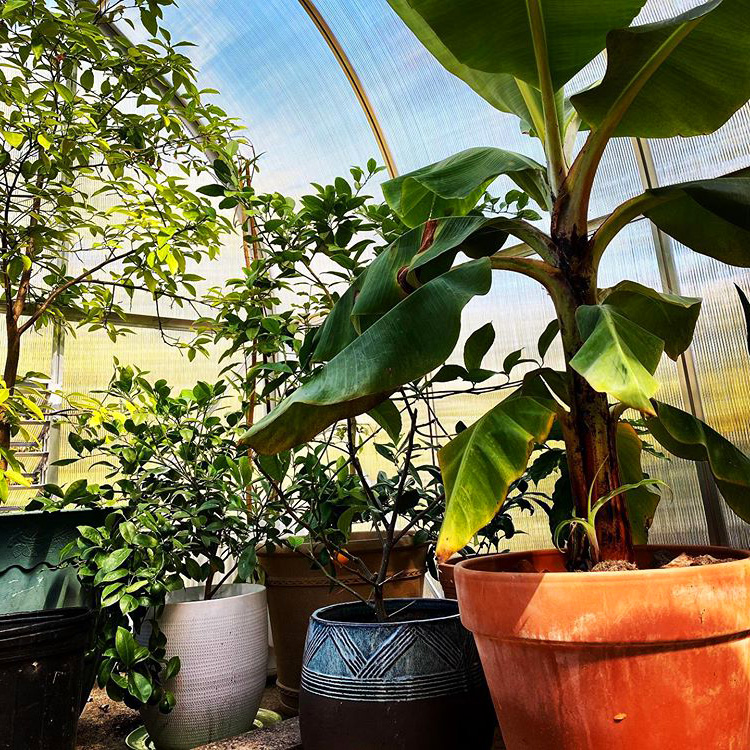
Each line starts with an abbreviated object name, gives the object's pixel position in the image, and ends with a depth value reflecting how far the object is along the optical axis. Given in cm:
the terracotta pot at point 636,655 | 67
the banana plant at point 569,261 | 77
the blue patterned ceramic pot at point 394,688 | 91
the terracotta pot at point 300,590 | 160
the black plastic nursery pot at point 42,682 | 99
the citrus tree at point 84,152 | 131
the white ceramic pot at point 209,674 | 129
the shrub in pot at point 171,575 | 123
